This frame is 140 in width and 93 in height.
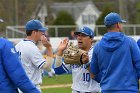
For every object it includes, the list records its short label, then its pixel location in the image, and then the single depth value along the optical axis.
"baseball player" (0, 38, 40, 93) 8.09
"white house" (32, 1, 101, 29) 122.31
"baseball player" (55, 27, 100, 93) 11.56
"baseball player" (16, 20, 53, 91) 11.61
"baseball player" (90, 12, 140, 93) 9.98
